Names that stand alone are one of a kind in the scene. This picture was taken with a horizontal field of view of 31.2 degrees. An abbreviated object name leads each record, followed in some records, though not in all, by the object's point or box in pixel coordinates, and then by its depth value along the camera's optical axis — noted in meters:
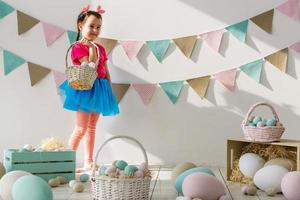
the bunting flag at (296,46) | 3.88
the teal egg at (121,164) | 2.61
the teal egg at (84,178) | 3.12
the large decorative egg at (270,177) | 2.79
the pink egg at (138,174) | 2.51
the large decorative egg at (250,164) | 3.15
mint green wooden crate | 3.11
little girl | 3.68
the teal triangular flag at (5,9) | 3.94
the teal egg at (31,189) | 2.33
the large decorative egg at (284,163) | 3.03
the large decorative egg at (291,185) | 2.54
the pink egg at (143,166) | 2.58
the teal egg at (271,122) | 3.19
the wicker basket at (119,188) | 2.49
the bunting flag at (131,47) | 3.96
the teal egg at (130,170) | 2.51
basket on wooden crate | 3.16
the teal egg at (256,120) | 3.26
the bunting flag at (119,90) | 3.96
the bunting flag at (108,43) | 3.96
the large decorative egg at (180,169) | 3.07
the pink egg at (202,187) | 2.49
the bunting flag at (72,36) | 3.96
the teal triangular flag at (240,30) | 3.90
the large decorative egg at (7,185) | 2.49
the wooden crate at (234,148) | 3.32
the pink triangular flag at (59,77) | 3.96
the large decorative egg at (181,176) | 2.75
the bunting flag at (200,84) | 3.93
